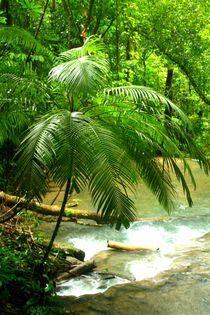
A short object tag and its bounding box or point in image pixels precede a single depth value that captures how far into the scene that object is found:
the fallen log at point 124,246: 7.91
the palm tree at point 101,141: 3.84
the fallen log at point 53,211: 7.64
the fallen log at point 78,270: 6.09
